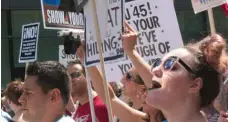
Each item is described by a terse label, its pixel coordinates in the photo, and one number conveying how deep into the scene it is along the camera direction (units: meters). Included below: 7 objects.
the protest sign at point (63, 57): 8.11
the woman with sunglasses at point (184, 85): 2.29
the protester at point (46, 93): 2.79
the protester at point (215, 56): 2.38
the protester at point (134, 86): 3.48
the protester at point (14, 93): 5.26
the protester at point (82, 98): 4.06
